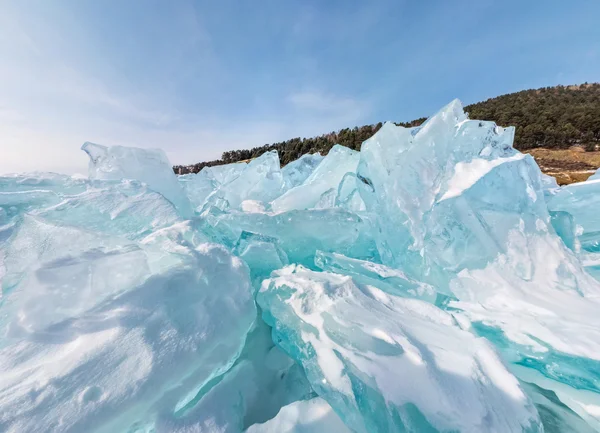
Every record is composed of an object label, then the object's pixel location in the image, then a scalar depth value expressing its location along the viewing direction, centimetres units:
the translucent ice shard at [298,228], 233
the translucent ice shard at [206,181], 503
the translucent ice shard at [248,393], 93
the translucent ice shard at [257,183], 428
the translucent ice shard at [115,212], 215
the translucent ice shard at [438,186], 209
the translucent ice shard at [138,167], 348
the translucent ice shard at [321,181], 340
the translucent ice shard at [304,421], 95
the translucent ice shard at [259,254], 193
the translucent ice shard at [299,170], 552
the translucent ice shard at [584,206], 291
